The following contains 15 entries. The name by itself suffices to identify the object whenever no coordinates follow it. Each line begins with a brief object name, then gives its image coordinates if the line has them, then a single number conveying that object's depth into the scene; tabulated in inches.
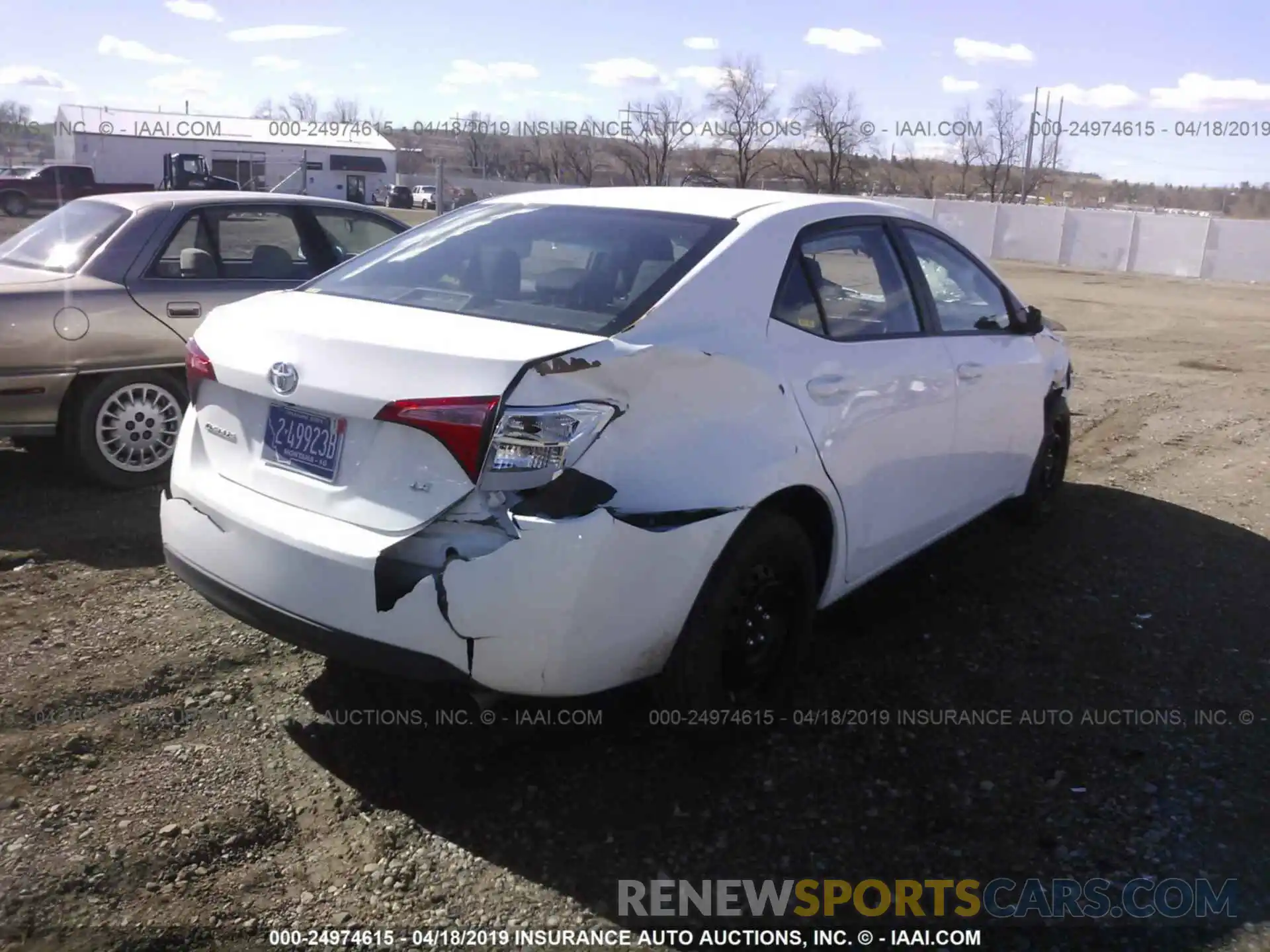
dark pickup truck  1545.3
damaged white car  112.9
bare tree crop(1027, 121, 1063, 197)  2527.1
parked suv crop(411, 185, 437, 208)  2324.2
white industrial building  2108.8
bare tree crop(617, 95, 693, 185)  1995.7
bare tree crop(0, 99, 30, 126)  3106.5
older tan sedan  223.0
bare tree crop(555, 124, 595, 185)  2380.7
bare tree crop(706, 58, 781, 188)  1982.0
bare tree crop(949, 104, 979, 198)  2365.9
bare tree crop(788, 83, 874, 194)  2001.7
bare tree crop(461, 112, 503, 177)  2702.0
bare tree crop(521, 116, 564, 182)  2619.8
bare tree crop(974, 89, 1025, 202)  2439.7
